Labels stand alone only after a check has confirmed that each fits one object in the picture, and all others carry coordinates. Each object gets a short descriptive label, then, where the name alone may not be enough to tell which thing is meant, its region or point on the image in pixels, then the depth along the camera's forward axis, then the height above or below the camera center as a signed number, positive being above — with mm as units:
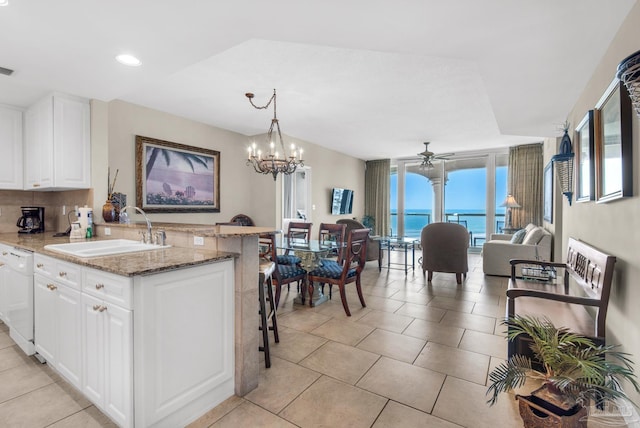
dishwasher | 2287 -683
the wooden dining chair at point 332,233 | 4355 -321
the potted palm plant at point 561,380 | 1292 -756
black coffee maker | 3345 -119
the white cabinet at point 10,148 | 3262 +667
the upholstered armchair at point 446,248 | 4633 -567
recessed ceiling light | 2295 +1155
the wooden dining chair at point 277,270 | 3248 -667
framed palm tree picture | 4215 +499
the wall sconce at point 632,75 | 1099 +511
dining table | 3385 -475
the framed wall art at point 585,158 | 2211 +433
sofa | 4693 -626
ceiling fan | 6418 +1173
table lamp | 6690 +137
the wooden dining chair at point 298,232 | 4316 -332
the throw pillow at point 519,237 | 5396 -462
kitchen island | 1477 -585
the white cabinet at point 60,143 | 3016 +675
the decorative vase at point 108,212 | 3195 -23
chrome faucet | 2414 -215
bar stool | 2236 -715
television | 7422 +242
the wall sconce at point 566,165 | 2971 +471
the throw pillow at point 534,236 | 4715 -386
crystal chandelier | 3760 +603
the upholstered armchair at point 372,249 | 5688 -717
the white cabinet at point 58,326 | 1795 -744
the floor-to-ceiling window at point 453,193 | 7605 +490
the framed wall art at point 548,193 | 4607 +307
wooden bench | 1745 -565
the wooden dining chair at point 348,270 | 3342 -677
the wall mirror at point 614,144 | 1579 +391
